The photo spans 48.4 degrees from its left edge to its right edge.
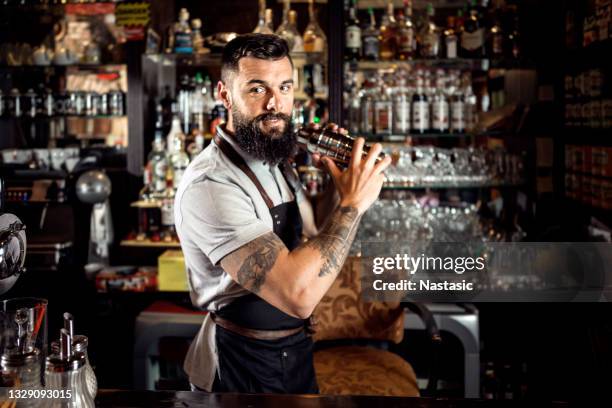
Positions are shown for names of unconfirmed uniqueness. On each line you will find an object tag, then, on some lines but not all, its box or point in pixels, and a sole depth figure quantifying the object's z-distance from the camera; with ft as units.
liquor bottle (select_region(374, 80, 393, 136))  11.59
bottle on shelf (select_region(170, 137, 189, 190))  11.56
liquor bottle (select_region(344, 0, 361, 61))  11.37
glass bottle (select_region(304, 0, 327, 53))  11.57
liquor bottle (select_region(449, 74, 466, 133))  11.59
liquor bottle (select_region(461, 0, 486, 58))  11.43
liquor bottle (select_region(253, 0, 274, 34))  11.43
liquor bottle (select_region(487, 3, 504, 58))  11.44
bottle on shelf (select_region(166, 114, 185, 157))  11.68
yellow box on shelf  11.15
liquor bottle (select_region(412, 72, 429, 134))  11.59
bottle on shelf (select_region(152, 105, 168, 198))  11.57
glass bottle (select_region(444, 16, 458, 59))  11.39
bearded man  5.10
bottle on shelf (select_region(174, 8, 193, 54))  11.67
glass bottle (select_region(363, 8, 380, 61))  11.48
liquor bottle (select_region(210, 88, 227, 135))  11.91
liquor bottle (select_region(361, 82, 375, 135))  11.63
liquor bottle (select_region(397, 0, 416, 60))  11.39
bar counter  4.51
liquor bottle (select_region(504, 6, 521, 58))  11.44
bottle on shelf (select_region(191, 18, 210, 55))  11.68
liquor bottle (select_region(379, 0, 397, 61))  11.60
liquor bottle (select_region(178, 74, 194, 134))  12.02
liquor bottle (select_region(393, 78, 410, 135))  11.58
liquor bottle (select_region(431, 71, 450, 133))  11.57
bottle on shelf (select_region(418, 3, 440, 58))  11.38
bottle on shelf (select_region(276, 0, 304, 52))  11.46
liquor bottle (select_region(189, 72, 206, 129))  11.96
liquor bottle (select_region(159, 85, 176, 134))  12.12
